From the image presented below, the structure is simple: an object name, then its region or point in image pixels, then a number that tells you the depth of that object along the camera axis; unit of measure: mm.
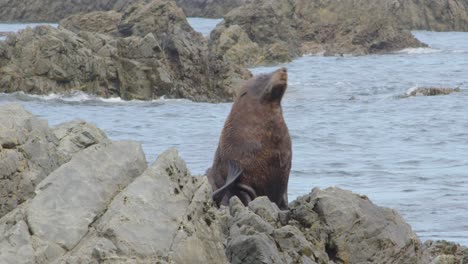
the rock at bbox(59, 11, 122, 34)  81312
